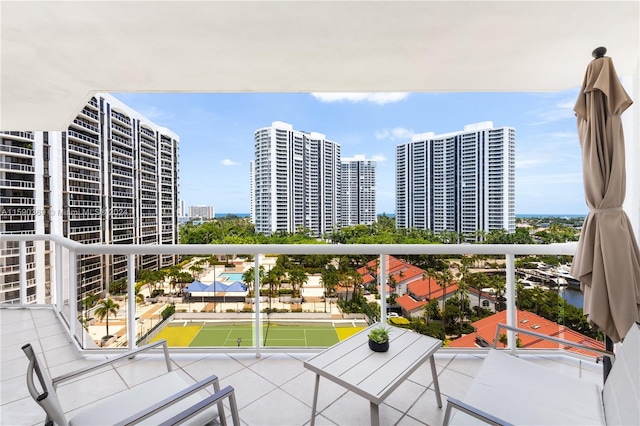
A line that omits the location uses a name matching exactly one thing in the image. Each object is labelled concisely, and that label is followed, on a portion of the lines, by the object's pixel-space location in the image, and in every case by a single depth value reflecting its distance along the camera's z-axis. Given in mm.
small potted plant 1809
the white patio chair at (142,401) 1058
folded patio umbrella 1722
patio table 1448
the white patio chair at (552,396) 1185
